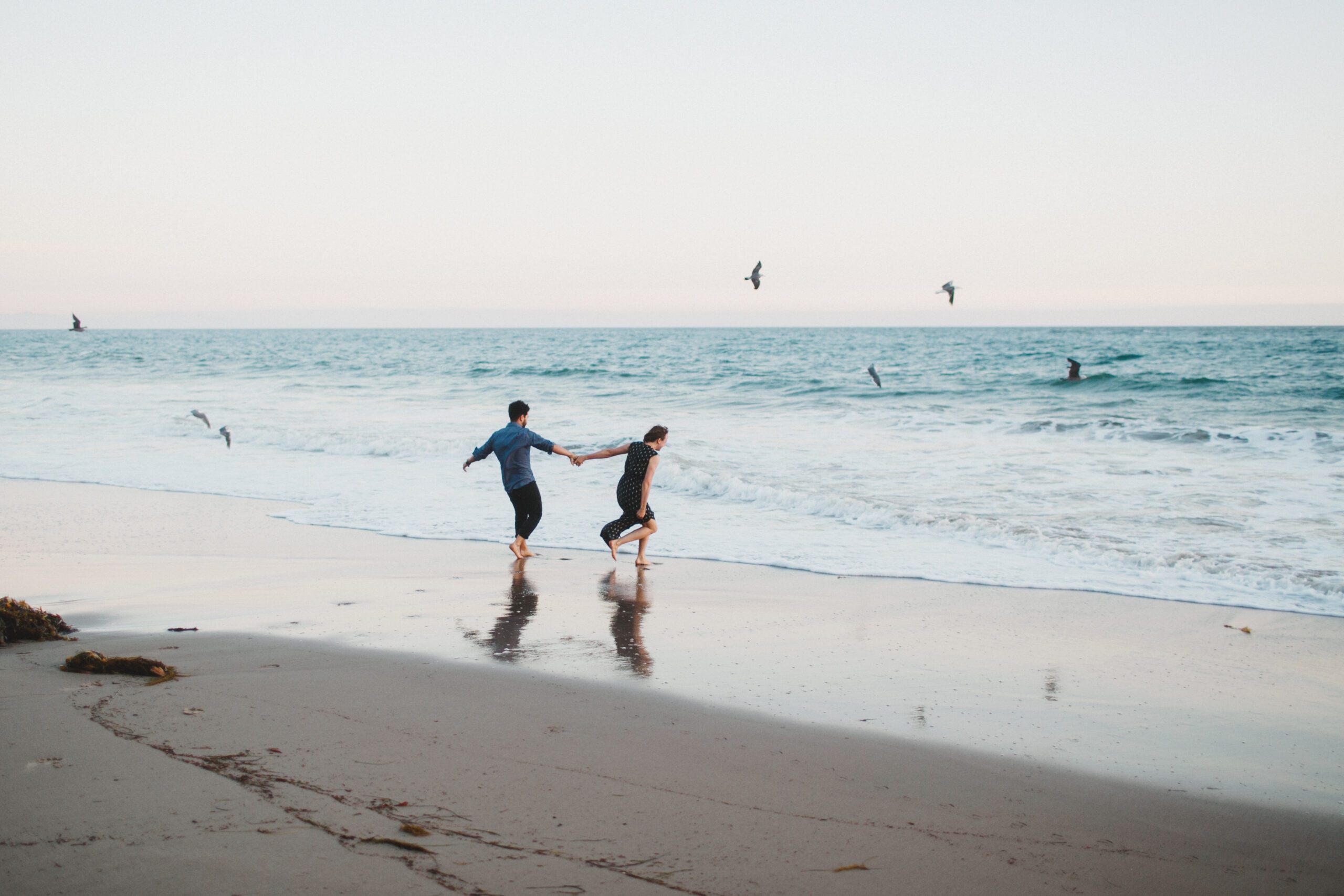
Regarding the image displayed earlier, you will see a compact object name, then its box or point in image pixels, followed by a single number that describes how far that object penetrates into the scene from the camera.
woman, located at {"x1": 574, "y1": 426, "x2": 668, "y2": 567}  8.41
